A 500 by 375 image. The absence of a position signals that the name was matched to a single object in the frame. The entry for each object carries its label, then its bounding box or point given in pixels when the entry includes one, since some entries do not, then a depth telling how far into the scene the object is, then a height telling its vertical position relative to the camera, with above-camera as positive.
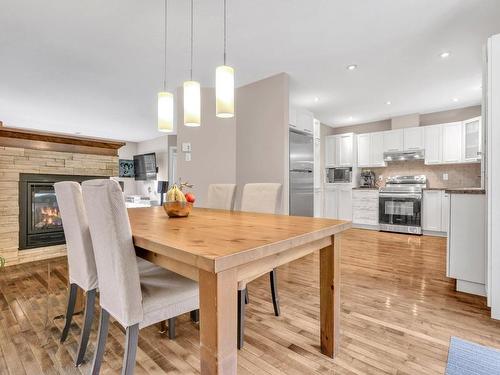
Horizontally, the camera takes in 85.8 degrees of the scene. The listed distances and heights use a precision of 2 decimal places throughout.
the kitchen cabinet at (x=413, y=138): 5.23 +0.91
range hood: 5.24 +0.59
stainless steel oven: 4.99 -0.38
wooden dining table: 0.84 -0.25
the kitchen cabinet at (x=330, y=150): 6.24 +0.82
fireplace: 3.23 -0.33
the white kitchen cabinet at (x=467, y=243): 2.26 -0.51
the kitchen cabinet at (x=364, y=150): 5.88 +0.77
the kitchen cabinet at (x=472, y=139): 4.41 +0.76
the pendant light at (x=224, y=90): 1.74 +0.62
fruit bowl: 1.74 -0.15
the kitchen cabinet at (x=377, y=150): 5.70 +0.74
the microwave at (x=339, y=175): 6.01 +0.23
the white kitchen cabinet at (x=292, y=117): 3.82 +0.99
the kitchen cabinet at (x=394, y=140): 5.45 +0.91
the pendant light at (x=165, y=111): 2.15 +0.60
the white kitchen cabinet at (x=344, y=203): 5.91 -0.40
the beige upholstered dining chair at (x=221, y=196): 2.58 -0.11
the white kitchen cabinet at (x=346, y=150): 5.99 +0.78
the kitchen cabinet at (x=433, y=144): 5.02 +0.77
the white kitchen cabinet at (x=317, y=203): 5.03 -0.38
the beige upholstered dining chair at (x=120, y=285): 1.05 -0.41
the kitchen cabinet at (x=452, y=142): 4.81 +0.76
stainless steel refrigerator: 3.86 +0.16
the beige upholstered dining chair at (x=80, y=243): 1.37 -0.30
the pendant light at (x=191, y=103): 1.92 +0.60
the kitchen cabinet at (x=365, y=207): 5.54 -0.47
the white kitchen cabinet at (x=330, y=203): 6.16 -0.42
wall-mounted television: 8.59 +0.61
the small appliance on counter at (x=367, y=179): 6.04 +0.13
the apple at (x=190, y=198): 1.89 -0.09
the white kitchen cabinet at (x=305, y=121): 4.12 +1.02
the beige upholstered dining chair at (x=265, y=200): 1.94 -0.13
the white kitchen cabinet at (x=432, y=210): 4.83 -0.47
